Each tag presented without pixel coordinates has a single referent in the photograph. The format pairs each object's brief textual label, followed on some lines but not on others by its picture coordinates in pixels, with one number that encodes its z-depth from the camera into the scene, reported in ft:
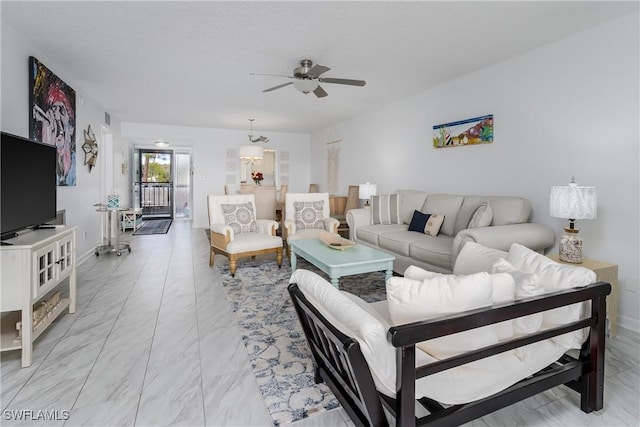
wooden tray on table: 11.27
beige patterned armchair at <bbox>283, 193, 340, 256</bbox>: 15.47
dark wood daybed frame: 3.63
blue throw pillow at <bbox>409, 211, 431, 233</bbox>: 13.41
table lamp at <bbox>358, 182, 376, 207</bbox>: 17.83
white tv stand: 6.46
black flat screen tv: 6.89
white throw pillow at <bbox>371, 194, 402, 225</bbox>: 15.33
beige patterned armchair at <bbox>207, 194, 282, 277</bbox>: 13.19
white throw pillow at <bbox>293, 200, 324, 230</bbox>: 15.67
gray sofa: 9.78
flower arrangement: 25.88
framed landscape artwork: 12.87
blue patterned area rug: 5.68
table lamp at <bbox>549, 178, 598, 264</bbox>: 8.28
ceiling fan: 10.94
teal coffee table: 9.49
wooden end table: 8.04
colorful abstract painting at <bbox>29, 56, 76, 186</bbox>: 10.11
